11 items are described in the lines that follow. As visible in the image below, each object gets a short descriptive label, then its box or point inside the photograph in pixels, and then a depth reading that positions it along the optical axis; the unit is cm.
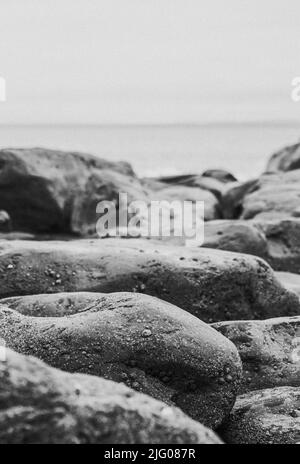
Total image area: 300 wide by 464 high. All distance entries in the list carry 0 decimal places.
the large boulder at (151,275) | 848
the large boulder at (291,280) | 1024
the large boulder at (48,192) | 1845
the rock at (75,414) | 324
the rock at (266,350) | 680
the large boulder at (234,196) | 2094
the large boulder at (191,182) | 2352
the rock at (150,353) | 572
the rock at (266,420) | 564
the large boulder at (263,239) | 1198
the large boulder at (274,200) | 1642
